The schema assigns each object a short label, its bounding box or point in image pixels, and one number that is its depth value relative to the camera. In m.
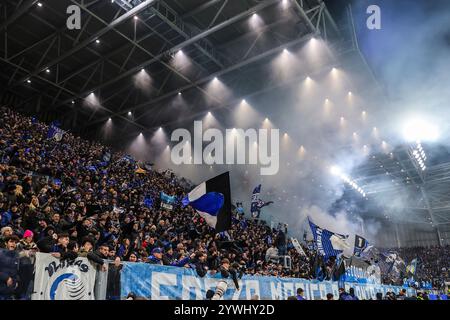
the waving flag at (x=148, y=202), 16.25
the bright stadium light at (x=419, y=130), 24.92
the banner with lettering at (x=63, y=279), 4.61
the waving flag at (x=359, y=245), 16.42
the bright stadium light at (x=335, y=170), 32.29
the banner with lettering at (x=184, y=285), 5.65
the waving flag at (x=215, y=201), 8.24
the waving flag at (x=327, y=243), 12.68
